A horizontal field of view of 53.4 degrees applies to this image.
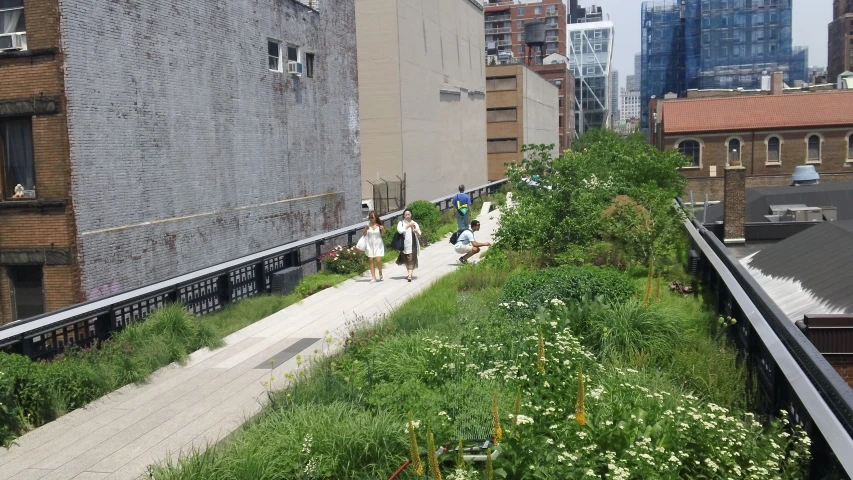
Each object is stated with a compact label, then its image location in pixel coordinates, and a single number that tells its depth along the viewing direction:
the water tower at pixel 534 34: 106.38
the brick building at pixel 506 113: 68.88
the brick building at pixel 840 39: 154.75
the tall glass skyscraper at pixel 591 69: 147.62
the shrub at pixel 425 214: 27.17
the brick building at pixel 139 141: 14.51
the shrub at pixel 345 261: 18.94
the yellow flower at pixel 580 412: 5.55
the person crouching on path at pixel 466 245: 19.30
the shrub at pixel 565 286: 11.51
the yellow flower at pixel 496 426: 5.36
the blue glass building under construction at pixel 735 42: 118.88
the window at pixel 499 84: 69.00
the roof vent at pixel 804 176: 45.34
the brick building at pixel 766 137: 66.00
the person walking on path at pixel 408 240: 17.56
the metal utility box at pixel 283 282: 16.77
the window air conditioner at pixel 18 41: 14.63
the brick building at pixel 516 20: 145.25
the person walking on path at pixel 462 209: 22.17
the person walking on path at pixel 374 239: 17.24
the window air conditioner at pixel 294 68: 22.62
